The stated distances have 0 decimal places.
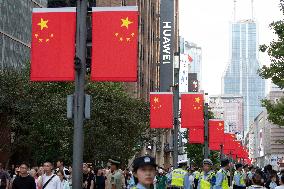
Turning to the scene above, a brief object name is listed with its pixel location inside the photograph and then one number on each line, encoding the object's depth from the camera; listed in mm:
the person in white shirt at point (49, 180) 12430
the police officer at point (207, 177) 14074
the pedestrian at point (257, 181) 10083
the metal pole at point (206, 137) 31495
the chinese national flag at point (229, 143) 43656
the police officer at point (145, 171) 5168
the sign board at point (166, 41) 65375
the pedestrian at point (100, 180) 20625
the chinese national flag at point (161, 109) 24094
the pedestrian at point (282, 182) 9655
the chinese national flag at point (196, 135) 32000
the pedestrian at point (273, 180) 16009
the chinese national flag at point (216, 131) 33656
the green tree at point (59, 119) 32656
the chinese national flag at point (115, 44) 11328
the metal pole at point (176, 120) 25359
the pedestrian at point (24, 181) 12594
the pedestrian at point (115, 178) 16656
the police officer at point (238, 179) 20156
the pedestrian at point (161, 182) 27594
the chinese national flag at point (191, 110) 25781
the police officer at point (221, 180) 14055
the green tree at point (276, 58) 26003
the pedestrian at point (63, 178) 15867
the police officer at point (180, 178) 20391
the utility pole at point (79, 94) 11336
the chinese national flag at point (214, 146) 35275
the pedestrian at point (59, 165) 17062
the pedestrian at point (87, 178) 20891
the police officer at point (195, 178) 26428
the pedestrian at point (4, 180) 19583
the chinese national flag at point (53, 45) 11680
